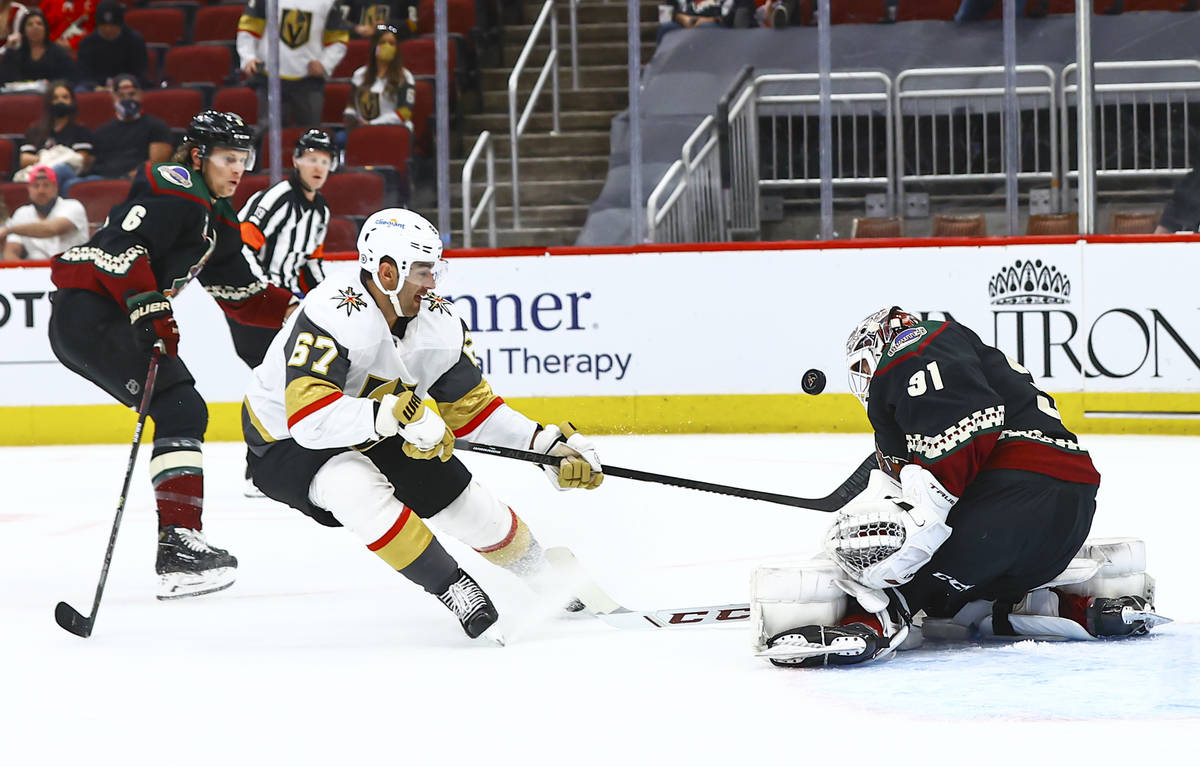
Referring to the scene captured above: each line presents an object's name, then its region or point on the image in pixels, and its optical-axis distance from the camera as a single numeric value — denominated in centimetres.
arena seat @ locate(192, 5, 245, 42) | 1673
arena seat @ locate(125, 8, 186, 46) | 1748
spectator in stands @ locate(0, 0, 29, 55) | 1680
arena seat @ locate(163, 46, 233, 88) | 1653
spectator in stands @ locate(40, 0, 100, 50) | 1798
